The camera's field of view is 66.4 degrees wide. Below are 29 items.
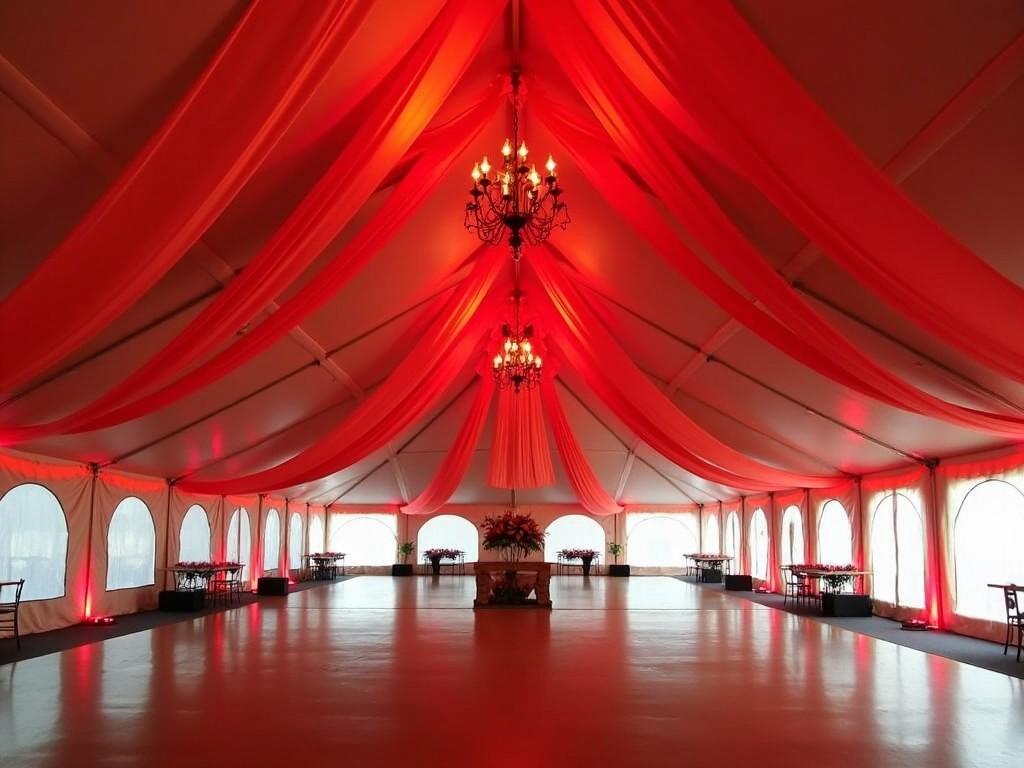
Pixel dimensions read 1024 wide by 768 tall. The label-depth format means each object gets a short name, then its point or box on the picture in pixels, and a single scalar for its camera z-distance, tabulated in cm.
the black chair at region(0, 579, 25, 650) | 844
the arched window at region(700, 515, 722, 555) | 2261
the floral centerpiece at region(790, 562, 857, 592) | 1276
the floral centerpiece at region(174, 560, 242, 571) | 1305
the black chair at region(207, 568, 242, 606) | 1411
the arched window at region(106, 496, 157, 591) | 1220
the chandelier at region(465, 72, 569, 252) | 569
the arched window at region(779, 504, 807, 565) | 1631
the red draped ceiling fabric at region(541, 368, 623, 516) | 1359
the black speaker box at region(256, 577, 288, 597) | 1572
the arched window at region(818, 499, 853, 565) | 1501
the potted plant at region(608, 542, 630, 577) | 2203
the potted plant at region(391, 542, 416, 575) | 2214
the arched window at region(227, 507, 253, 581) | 1662
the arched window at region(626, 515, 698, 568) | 2375
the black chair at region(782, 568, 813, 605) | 1463
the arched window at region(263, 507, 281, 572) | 1883
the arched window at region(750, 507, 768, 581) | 1862
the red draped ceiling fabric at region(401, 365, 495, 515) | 1323
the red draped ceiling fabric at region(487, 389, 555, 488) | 1408
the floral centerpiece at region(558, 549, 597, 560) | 2166
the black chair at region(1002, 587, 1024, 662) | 801
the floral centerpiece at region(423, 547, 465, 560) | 2172
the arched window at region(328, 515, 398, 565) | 2405
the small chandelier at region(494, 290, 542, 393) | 995
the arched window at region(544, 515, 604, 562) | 2372
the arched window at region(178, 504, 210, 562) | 1466
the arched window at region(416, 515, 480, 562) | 2391
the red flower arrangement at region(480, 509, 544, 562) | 1389
